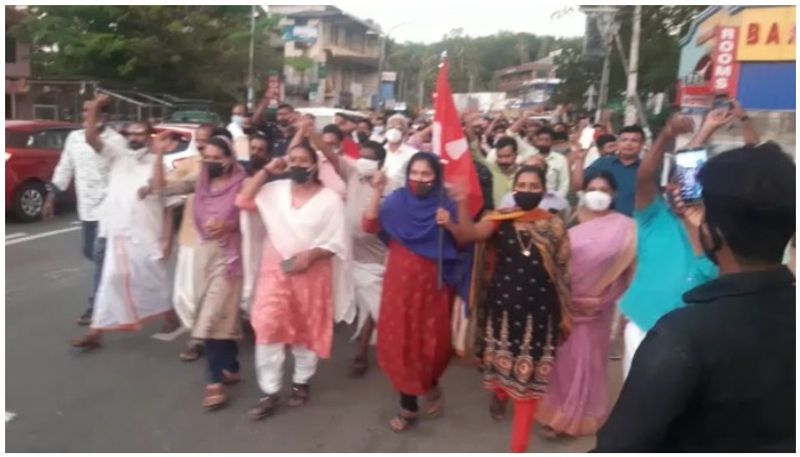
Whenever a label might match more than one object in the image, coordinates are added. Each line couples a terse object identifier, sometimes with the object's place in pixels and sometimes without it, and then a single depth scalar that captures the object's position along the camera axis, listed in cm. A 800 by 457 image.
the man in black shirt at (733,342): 142
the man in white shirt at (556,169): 645
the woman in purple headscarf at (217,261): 420
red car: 1007
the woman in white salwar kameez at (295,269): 409
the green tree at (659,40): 2222
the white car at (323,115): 1855
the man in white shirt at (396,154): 511
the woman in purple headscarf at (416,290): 397
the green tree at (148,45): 2400
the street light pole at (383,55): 3580
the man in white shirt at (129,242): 496
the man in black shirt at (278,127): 721
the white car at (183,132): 1170
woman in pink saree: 377
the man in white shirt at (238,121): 724
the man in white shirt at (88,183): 554
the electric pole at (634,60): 1661
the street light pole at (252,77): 2616
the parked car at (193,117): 2109
